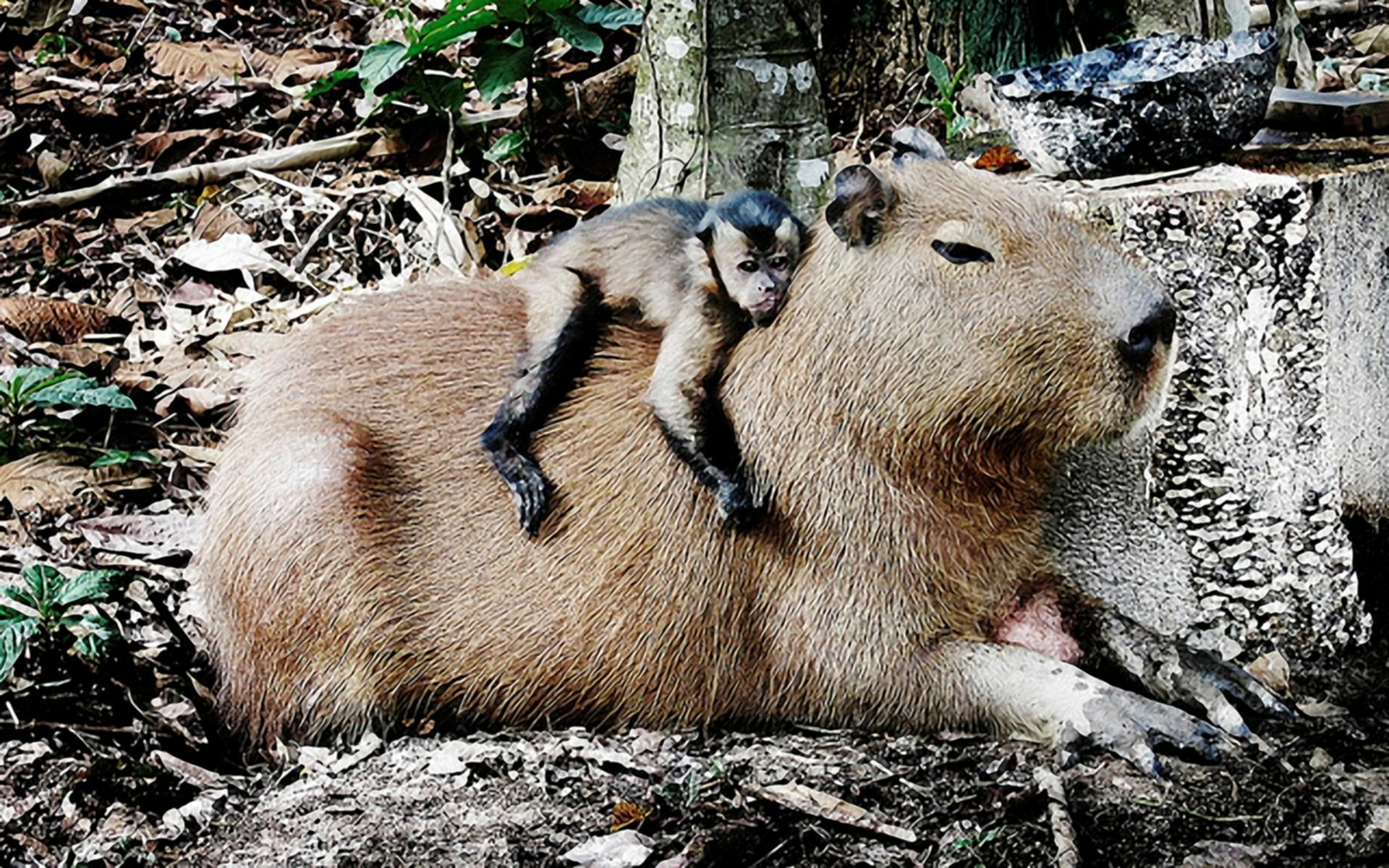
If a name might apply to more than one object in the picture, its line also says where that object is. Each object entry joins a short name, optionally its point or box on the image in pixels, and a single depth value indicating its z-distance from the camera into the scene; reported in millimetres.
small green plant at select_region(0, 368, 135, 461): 5465
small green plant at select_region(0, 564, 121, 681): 4121
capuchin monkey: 3768
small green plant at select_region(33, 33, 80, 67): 8430
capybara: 3662
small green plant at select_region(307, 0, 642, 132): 6473
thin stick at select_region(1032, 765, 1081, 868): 3150
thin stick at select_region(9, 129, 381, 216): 7254
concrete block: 3941
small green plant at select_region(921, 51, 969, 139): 6906
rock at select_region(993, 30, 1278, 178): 3924
